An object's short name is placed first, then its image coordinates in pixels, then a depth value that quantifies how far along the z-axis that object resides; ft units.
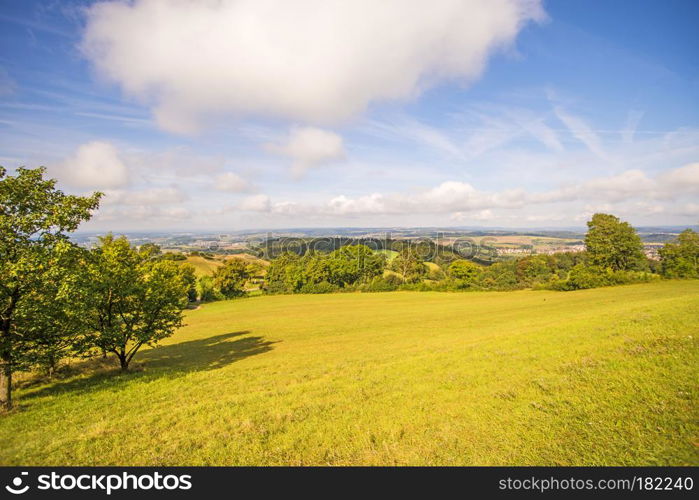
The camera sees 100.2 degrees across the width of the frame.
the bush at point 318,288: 268.00
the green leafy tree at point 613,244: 192.85
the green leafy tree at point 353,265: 286.46
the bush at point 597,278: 177.99
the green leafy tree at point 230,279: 262.26
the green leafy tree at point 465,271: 265.54
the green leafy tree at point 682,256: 171.42
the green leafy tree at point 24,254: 34.65
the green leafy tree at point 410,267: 291.17
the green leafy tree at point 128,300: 51.21
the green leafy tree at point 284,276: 275.28
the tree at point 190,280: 234.13
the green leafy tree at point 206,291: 255.70
